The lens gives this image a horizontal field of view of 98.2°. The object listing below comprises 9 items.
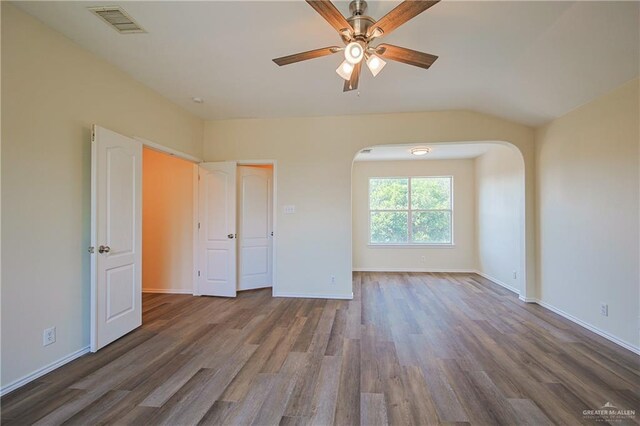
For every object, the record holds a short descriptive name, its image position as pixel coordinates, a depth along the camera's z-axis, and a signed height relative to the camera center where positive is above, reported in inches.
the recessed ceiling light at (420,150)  197.9 +48.3
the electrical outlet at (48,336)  89.4 -38.8
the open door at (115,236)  103.0 -7.6
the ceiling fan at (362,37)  65.6 +48.7
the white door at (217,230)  175.6 -8.4
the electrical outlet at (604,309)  114.4 -39.1
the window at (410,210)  257.1 +5.8
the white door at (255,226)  187.6 -6.5
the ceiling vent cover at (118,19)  84.4 +63.2
